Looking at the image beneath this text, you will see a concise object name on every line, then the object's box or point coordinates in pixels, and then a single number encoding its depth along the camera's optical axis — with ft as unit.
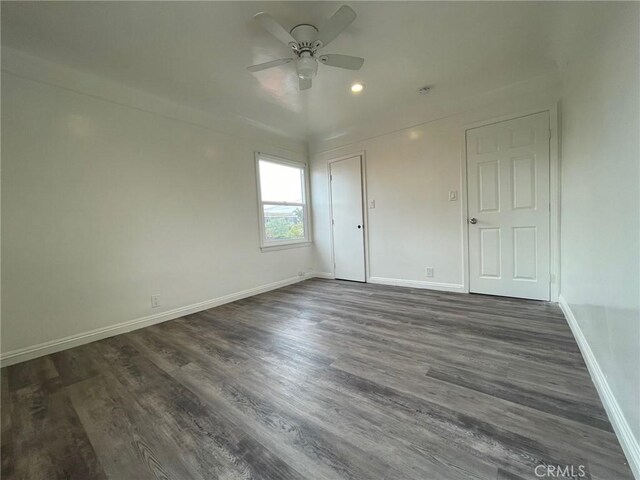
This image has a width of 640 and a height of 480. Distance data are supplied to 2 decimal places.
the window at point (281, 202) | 12.54
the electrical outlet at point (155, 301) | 8.84
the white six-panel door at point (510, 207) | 8.75
